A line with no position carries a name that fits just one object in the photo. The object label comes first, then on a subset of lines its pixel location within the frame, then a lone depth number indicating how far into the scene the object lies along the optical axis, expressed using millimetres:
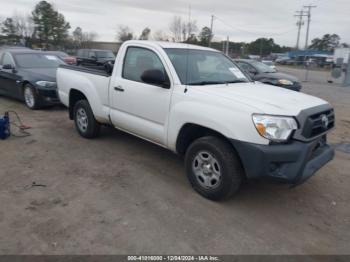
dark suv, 18375
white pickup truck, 3209
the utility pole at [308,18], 52516
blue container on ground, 5725
